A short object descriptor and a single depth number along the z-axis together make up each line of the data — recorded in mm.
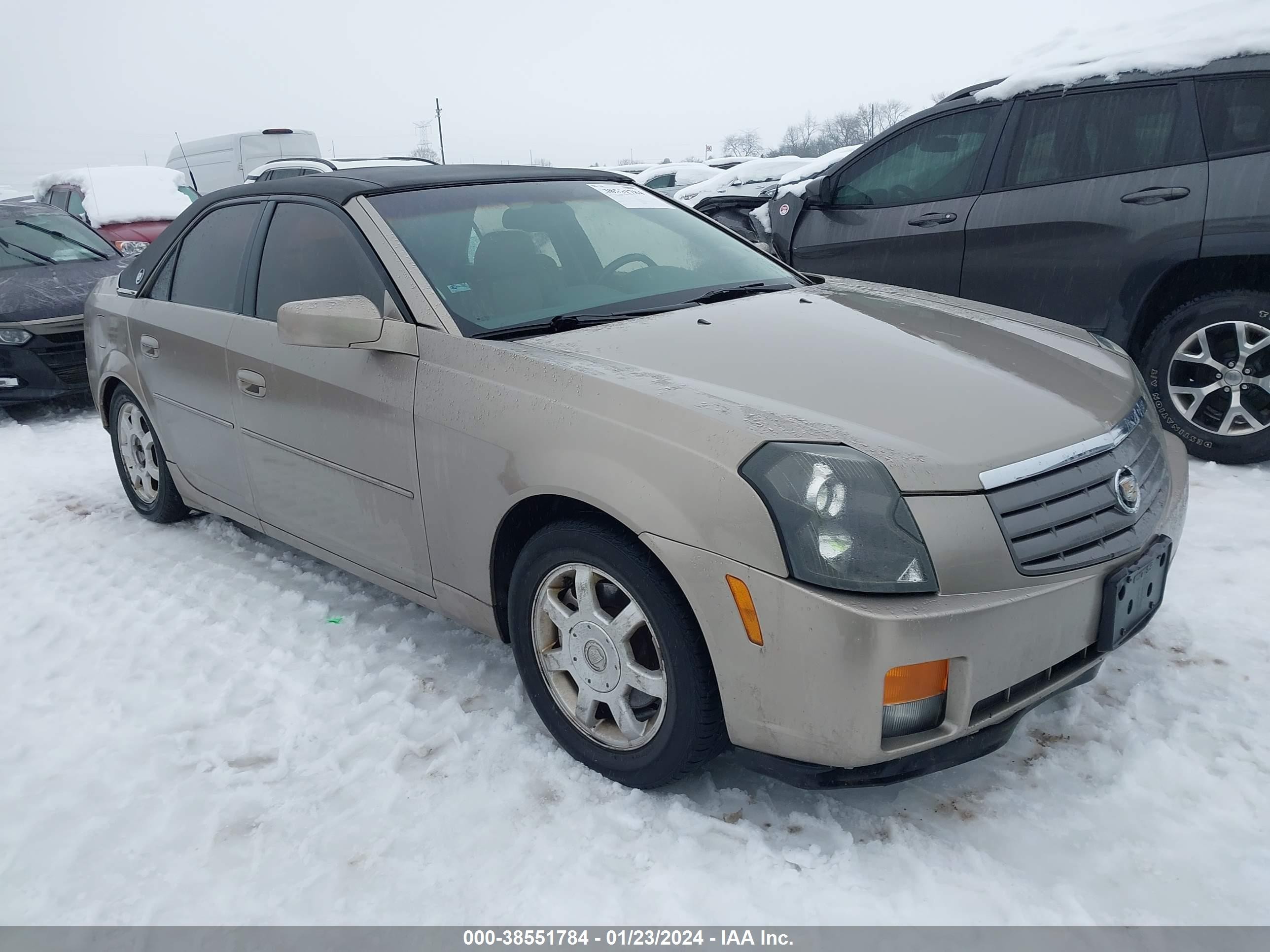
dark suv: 4273
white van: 18000
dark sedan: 6738
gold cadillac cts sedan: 2006
